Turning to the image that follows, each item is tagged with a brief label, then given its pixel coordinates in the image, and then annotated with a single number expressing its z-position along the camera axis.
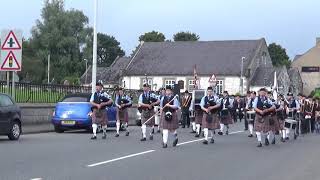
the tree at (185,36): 112.25
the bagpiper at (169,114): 17.56
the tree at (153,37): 106.62
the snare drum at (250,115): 23.98
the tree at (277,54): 119.00
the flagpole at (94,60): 28.89
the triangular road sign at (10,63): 19.31
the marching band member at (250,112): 23.25
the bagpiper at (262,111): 19.25
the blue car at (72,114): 22.64
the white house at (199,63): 83.38
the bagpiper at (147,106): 20.17
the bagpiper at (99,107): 20.02
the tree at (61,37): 84.50
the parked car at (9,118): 17.59
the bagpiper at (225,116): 26.35
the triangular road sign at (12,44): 19.42
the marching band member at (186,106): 30.05
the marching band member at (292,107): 24.57
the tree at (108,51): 118.56
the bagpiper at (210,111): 19.30
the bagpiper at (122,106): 21.95
